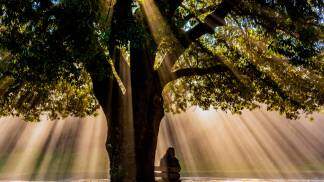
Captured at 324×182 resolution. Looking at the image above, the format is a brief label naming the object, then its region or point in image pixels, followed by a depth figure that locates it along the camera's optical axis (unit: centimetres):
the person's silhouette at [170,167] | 2175
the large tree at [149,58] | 1254
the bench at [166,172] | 2186
